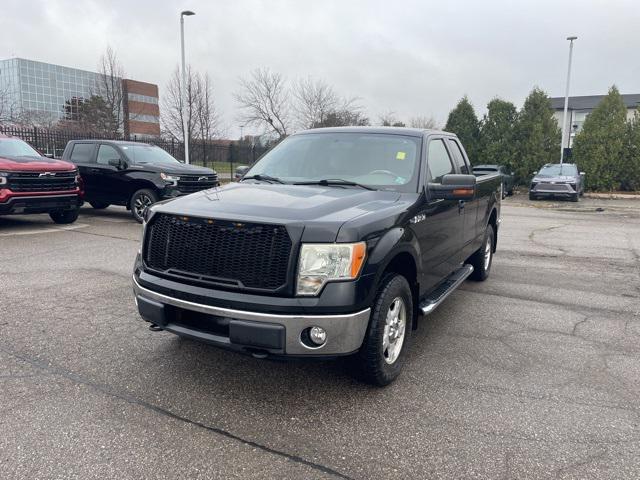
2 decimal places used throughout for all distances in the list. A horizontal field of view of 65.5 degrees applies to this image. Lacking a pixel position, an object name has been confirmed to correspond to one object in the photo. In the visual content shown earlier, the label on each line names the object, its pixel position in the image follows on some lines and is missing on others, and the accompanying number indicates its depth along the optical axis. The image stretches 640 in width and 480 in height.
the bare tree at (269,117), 39.53
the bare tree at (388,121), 49.08
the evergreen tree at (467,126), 28.69
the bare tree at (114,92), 32.00
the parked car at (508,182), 23.26
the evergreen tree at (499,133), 27.42
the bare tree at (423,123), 57.25
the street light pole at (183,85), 21.73
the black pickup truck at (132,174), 11.32
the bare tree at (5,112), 25.14
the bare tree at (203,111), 32.72
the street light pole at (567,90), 26.44
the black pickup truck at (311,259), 2.99
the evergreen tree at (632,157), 24.28
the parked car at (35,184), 9.39
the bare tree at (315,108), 40.56
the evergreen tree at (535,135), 26.66
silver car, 21.03
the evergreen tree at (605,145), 24.55
